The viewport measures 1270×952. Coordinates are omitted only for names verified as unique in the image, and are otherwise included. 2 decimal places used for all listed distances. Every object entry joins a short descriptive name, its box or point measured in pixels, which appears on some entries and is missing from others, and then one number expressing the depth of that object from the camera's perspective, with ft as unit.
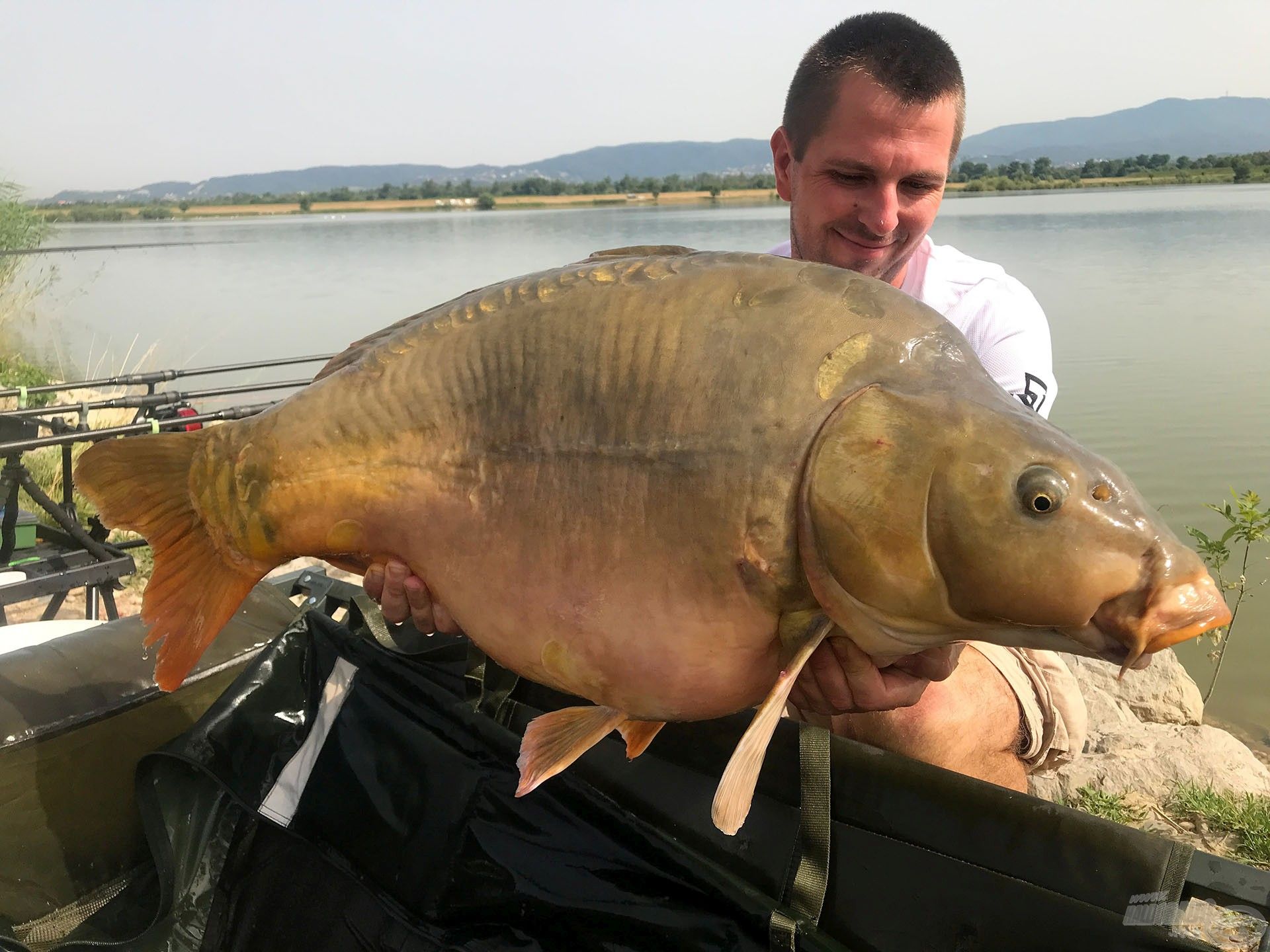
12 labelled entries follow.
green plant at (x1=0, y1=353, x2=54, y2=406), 22.57
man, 4.91
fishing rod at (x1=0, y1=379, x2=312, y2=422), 9.32
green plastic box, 9.45
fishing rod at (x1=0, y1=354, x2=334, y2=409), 11.27
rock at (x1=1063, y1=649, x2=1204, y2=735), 8.69
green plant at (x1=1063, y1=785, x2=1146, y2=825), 6.41
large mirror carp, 2.72
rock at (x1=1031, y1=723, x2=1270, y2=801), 6.84
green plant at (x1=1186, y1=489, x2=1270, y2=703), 8.50
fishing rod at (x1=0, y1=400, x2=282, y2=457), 8.00
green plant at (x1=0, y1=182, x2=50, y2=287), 36.09
